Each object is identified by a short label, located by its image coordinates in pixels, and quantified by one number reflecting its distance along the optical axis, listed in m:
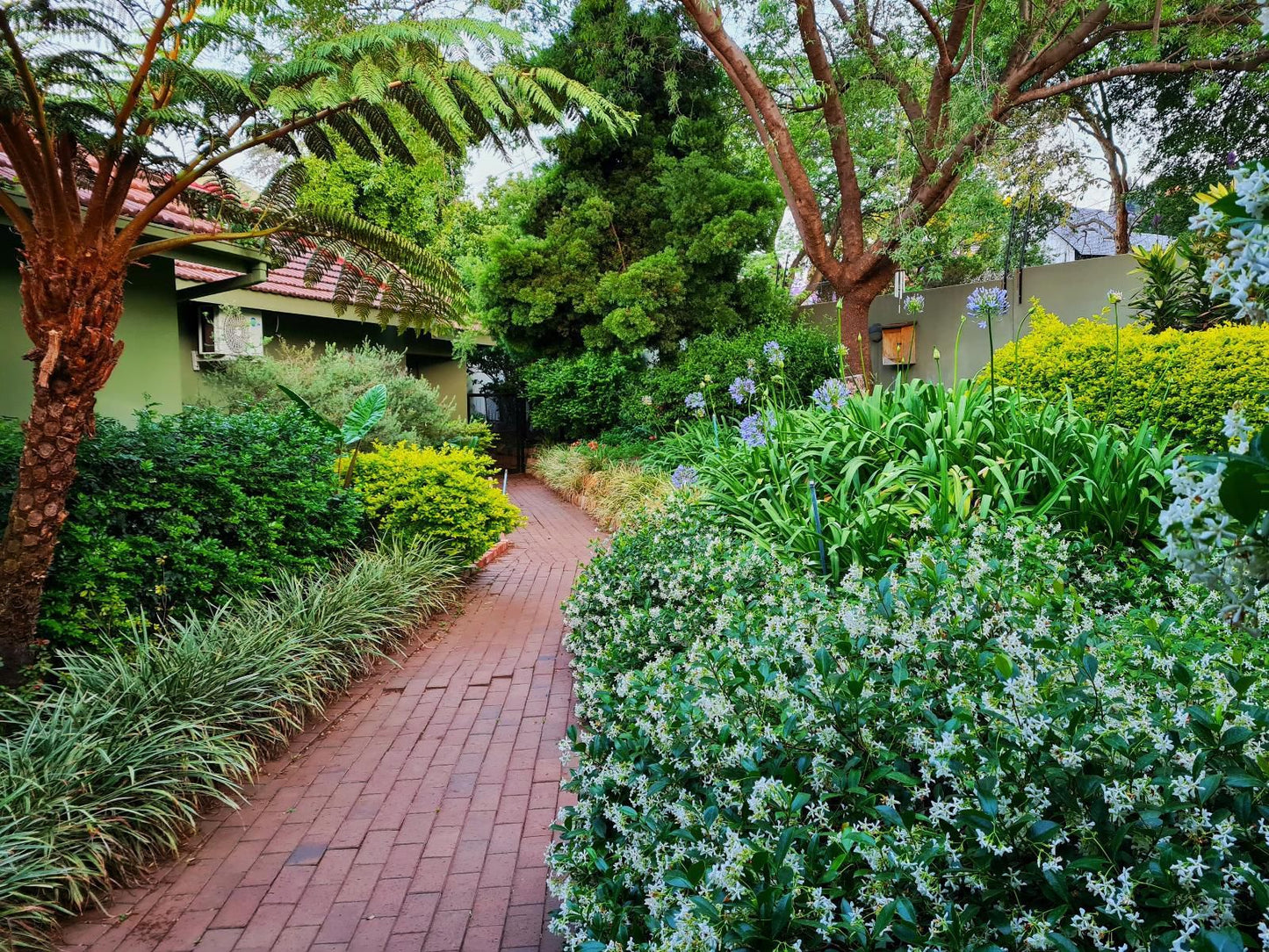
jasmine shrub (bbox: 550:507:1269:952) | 1.42
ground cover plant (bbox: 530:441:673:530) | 9.46
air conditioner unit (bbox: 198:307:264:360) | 10.01
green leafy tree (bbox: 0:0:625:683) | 3.93
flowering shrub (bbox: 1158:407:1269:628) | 1.21
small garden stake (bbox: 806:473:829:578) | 3.77
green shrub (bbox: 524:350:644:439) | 14.98
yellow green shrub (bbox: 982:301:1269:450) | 5.81
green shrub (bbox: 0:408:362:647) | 4.42
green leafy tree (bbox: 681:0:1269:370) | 9.70
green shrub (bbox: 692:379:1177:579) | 3.97
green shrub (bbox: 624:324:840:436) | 12.20
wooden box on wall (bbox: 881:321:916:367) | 15.34
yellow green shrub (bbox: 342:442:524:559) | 7.23
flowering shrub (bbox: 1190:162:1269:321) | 1.23
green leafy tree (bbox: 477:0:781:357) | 13.53
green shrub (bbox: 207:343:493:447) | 10.16
